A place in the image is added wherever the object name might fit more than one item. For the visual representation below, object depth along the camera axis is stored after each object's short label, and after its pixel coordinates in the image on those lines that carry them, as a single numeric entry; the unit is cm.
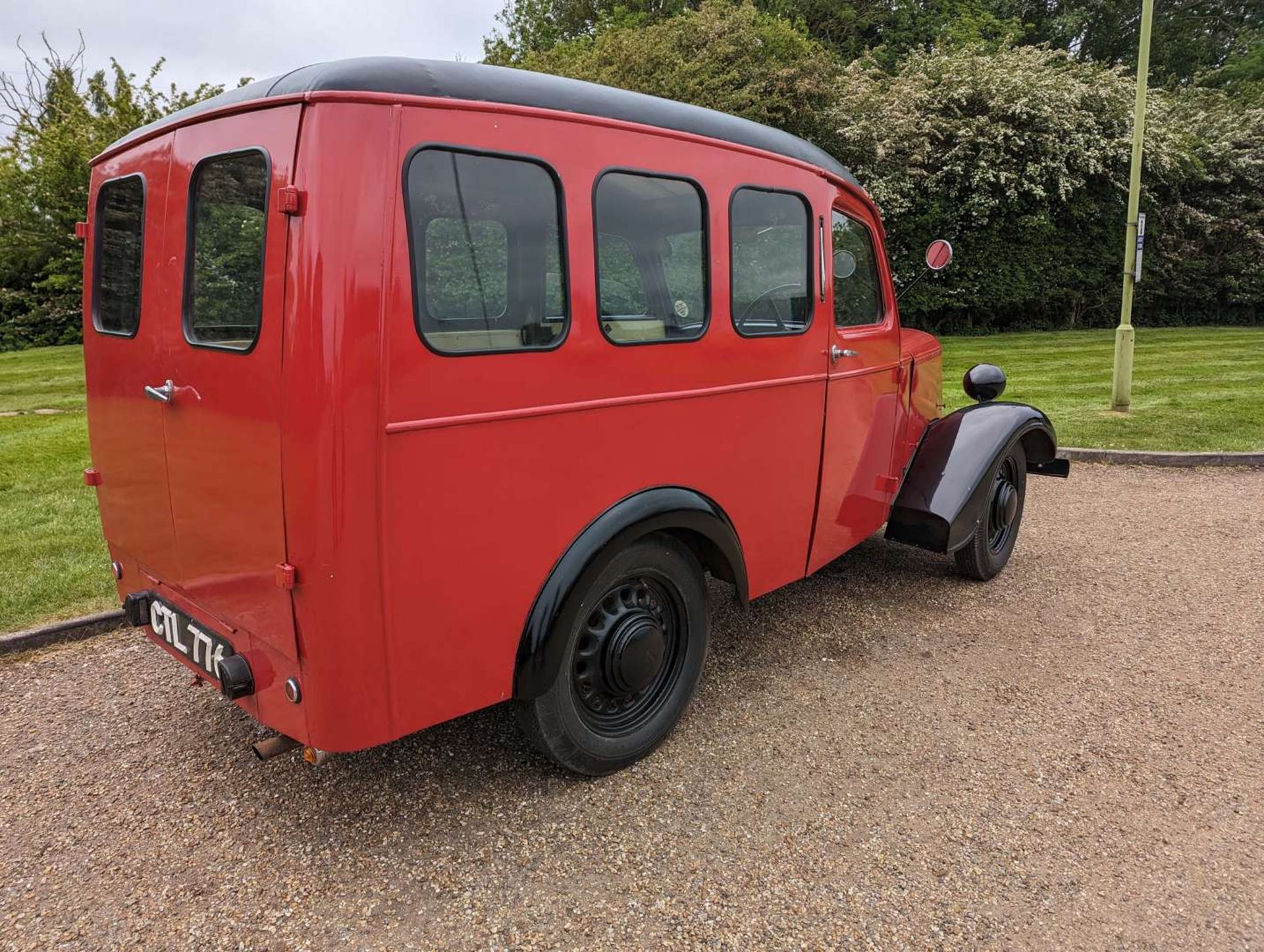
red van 210
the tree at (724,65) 1450
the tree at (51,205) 1523
